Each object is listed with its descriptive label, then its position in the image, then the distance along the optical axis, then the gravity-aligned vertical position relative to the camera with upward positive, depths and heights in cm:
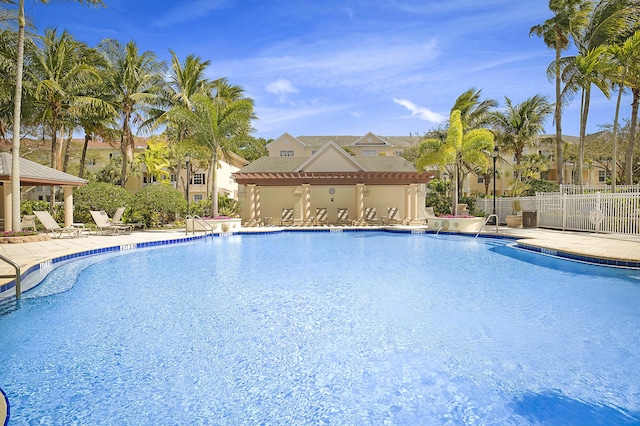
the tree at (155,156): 4059 +592
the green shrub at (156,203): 2117 +44
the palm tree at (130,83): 2700 +925
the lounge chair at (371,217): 2539 -46
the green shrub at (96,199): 2062 +66
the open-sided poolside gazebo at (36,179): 1565 +141
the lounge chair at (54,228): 1575 -70
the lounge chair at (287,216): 2517 -37
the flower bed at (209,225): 1934 -74
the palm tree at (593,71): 1806 +675
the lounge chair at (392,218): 2459 -51
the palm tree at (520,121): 3288 +772
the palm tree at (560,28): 2292 +1145
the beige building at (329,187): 2491 +161
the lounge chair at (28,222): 1759 -50
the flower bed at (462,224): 1924 -72
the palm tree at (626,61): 1648 +661
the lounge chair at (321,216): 2556 -38
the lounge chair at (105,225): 1702 -63
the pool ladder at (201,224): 1911 -67
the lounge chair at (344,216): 2506 -38
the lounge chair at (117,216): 1805 -24
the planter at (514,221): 2125 -64
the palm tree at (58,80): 2367 +849
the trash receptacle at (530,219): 2039 -51
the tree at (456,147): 2033 +341
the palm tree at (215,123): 1936 +453
